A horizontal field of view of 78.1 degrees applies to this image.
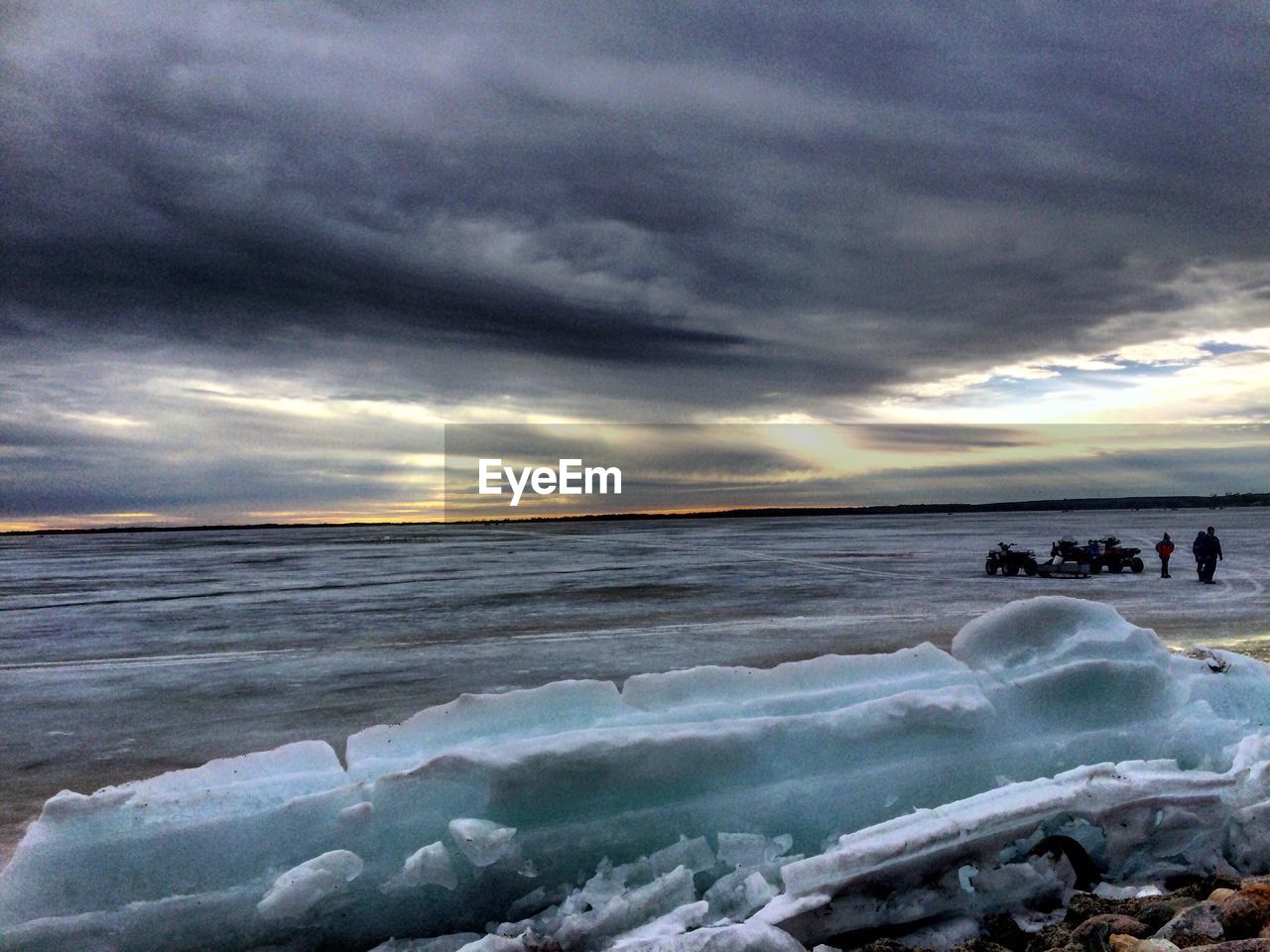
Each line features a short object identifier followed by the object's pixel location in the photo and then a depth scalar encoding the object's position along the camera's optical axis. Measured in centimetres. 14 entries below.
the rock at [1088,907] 342
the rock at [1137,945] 281
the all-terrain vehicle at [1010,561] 2102
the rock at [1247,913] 291
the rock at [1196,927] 295
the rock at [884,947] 315
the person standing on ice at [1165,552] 2036
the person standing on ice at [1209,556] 1817
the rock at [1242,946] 261
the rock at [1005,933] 331
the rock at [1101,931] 306
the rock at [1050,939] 316
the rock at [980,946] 320
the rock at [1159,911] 326
